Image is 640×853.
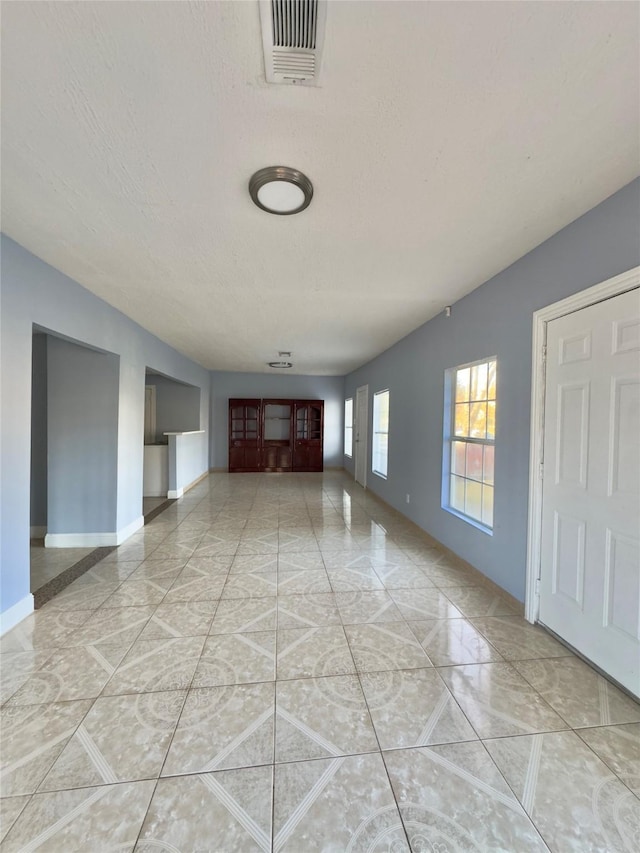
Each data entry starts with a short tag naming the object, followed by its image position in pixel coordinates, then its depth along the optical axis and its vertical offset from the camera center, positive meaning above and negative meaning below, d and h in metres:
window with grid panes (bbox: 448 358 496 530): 2.90 -0.15
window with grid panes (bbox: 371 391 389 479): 5.80 -0.20
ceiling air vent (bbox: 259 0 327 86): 0.93 +1.13
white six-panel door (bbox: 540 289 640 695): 1.65 -0.32
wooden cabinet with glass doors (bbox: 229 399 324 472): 8.42 -0.36
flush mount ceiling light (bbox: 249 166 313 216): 1.54 +1.12
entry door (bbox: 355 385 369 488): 6.78 -0.18
